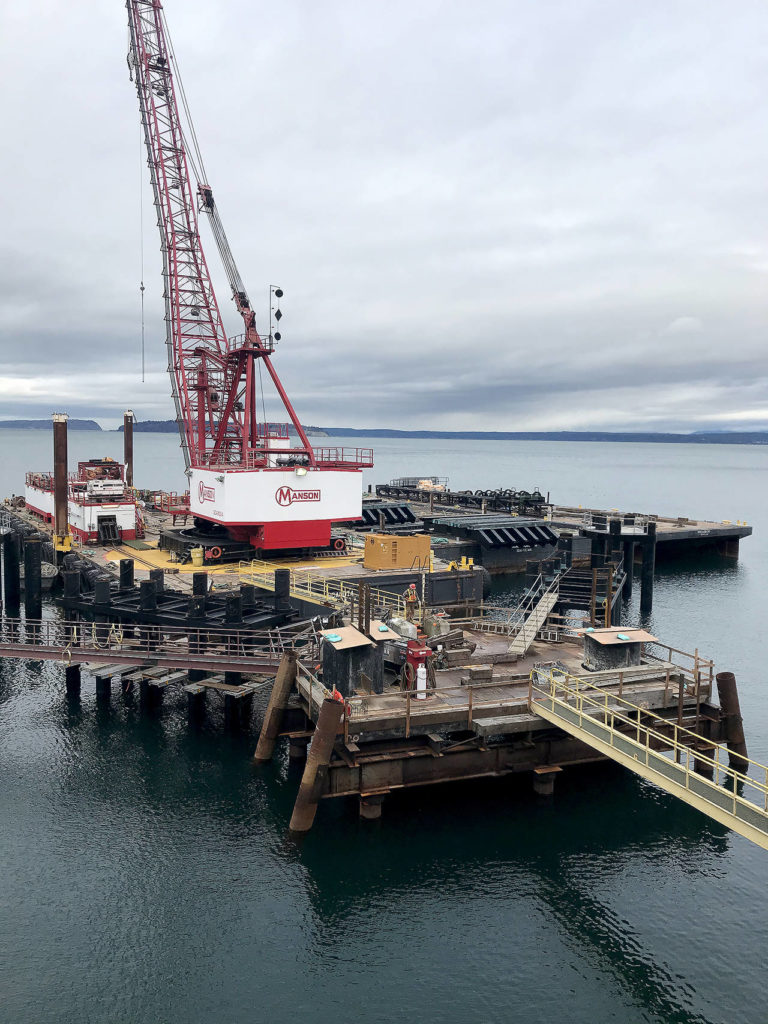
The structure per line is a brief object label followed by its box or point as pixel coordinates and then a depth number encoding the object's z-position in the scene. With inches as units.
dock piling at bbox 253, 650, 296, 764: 949.2
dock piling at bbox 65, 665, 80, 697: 1197.1
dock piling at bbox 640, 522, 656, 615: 2004.2
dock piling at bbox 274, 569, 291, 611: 1219.9
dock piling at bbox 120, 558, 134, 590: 1302.9
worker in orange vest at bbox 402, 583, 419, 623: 1099.9
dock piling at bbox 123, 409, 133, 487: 3002.0
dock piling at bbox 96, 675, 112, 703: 1182.3
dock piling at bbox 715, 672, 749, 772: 912.3
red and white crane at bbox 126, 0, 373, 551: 1721.2
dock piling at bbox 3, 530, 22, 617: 1690.5
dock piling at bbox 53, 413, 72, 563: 2020.2
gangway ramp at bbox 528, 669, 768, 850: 631.8
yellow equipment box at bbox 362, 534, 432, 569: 1647.4
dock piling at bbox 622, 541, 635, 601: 2133.4
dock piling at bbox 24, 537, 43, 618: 1460.4
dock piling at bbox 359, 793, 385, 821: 815.6
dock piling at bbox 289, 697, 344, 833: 765.9
